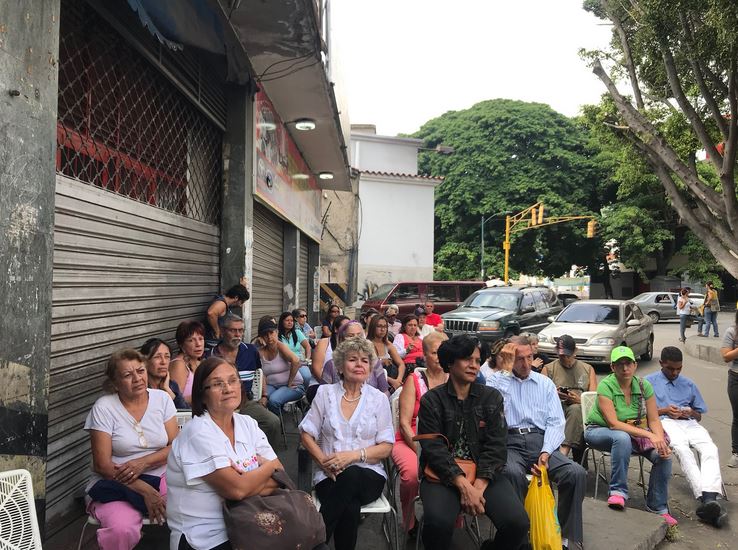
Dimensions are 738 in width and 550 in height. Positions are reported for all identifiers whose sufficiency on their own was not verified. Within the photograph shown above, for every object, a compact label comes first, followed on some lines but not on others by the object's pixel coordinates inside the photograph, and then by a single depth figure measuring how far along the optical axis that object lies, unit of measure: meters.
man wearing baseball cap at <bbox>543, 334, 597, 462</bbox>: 5.48
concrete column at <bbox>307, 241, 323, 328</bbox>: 16.25
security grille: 3.99
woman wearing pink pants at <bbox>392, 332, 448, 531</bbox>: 3.62
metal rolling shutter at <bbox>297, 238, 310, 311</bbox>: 14.82
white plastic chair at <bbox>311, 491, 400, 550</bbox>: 3.30
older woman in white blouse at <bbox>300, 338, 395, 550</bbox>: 3.28
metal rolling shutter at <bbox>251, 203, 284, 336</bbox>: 9.32
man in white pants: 4.38
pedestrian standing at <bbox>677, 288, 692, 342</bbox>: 16.02
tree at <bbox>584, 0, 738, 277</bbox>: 9.64
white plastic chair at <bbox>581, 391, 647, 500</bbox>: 4.86
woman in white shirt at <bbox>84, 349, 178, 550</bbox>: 2.93
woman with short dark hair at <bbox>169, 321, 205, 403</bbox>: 4.46
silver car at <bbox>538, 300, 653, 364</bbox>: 11.02
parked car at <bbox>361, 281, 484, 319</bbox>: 17.50
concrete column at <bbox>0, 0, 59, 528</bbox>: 2.69
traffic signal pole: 23.83
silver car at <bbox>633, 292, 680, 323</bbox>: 26.02
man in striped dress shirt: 3.72
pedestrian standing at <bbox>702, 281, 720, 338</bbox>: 16.22
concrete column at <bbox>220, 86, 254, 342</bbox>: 7.23
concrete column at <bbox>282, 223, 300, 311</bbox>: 12.15
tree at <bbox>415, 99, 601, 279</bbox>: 30.33
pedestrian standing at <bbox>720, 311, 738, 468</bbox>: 5.75
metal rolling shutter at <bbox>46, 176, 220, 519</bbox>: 3.71
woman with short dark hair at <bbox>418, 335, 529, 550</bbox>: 3.21
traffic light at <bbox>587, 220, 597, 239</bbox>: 23.78
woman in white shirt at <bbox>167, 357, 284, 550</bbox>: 2.46
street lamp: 28.51
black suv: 13.79
